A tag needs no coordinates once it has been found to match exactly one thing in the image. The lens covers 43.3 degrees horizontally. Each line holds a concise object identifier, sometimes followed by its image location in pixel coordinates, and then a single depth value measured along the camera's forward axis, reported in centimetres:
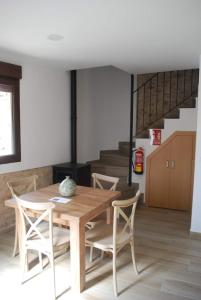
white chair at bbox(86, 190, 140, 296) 228
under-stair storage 444
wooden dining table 225
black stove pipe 461
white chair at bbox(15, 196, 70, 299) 218
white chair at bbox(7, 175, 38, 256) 298
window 349
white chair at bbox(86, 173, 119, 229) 292
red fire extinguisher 477
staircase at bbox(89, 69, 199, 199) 477
